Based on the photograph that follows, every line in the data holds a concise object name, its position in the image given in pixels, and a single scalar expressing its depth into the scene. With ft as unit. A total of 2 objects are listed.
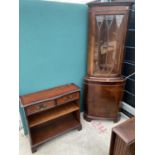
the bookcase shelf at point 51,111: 5.37
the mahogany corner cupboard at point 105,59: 5.65
